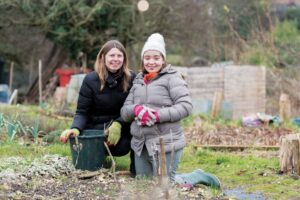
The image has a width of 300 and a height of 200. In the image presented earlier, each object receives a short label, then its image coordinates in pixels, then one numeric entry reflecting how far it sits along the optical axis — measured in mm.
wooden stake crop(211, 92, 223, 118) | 13055
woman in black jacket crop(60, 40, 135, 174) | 6148
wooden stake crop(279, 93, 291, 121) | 12812
